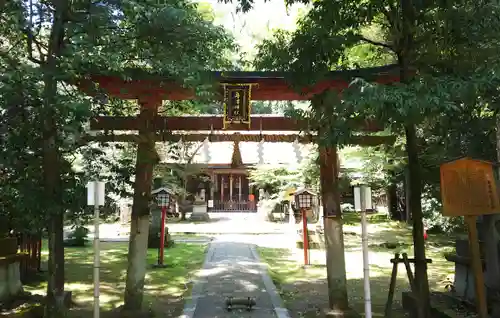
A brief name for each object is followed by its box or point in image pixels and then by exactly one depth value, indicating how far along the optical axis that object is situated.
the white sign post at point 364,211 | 5.66
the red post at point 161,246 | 12.61
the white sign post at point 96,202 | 5.76
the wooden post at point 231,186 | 35.19
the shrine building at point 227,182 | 30.95
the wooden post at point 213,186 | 34.94
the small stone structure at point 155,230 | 16.81
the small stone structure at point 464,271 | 7.22
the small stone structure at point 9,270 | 7.72
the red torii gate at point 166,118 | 7.17
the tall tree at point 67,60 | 5.54
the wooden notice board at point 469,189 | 5.50
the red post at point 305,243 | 12.94
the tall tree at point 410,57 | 4.59
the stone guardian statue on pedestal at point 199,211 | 29.97
